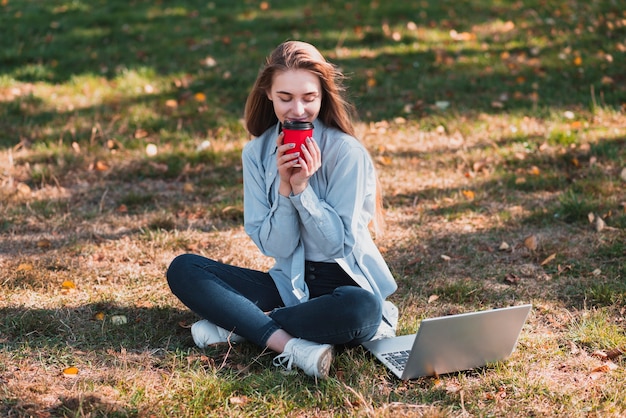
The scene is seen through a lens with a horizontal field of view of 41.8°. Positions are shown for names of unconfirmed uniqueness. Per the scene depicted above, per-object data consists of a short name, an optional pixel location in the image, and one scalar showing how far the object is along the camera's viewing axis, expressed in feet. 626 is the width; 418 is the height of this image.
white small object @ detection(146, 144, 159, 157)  17.40
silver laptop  8.56
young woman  9.32
